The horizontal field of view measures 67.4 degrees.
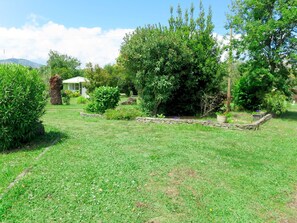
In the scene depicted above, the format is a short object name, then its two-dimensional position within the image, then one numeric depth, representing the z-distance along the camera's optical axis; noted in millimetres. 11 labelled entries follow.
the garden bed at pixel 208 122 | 8766
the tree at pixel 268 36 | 11516
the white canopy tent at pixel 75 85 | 29328
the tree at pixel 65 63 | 44028
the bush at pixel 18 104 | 5301
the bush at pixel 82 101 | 20078
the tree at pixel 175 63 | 10344
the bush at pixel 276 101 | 12727
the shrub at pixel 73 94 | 29058
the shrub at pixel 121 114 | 10672
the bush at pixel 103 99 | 11961
